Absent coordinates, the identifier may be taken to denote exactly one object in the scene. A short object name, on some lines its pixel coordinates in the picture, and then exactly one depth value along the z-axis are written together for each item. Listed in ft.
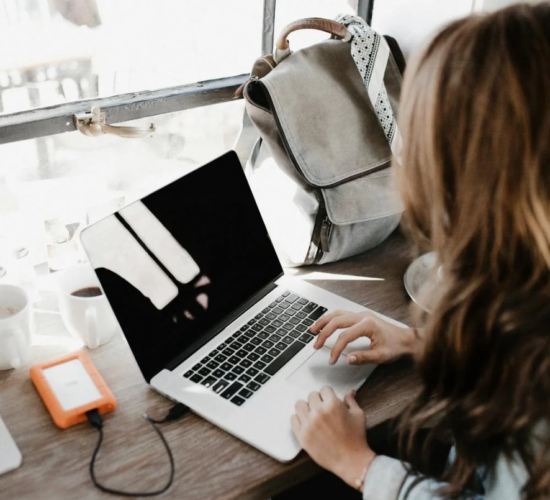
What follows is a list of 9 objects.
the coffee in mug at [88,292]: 3.28
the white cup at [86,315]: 3.07
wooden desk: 2.41
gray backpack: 3.63
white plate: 3.63
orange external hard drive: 2.70
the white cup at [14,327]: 2.90
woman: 1.99
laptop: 2.78
